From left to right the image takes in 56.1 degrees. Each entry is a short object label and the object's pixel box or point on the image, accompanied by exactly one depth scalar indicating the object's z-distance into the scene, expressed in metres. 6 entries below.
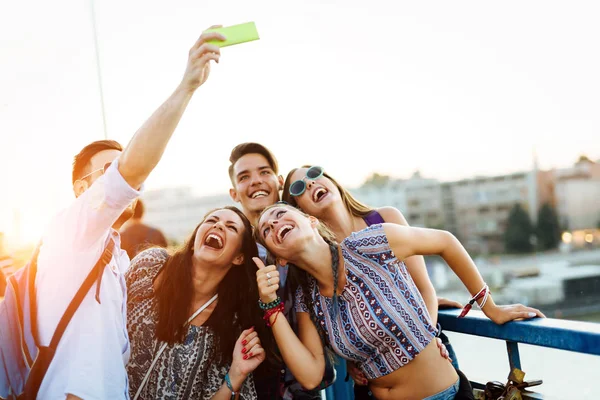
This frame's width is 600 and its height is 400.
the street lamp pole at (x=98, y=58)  3.01
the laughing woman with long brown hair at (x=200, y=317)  2.31
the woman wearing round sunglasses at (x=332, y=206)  2.82
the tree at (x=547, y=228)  74.00
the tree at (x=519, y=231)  76.06
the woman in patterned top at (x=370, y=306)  2.22
